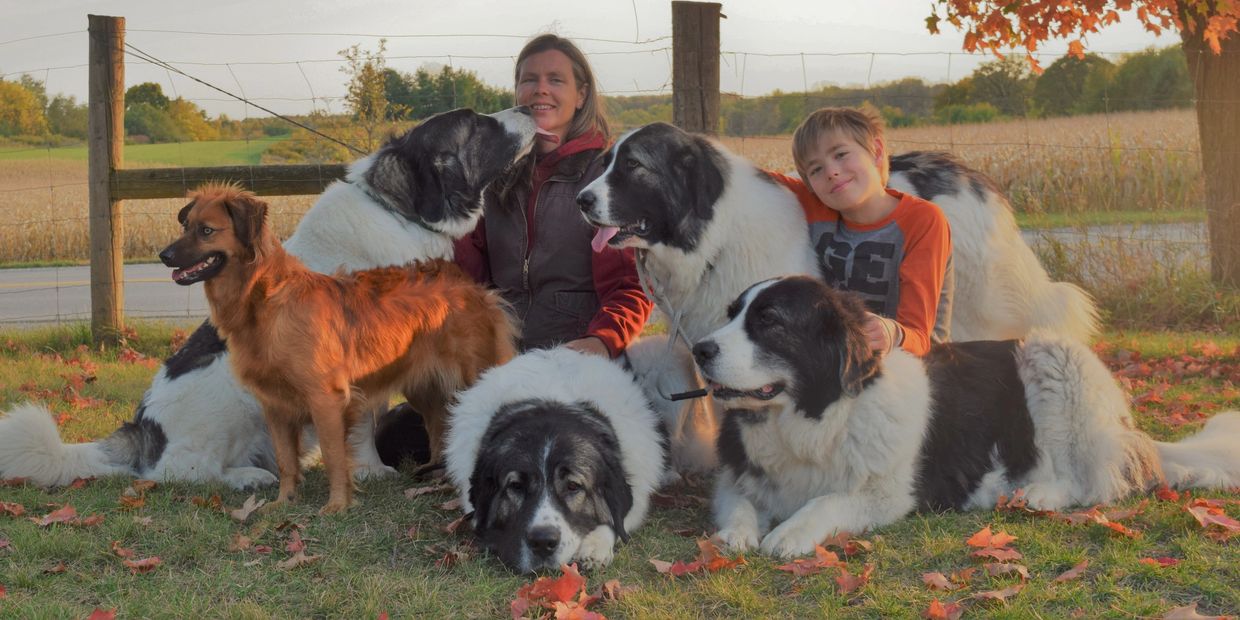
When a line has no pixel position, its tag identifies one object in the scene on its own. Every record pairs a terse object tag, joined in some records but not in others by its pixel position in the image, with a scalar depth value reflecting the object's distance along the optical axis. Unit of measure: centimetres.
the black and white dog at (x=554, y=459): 359
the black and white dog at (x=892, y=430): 364
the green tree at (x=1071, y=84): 3069
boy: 441
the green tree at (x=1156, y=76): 3491
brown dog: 400
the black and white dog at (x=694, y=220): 443
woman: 524
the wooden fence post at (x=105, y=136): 823
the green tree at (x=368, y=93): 1128
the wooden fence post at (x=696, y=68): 690
